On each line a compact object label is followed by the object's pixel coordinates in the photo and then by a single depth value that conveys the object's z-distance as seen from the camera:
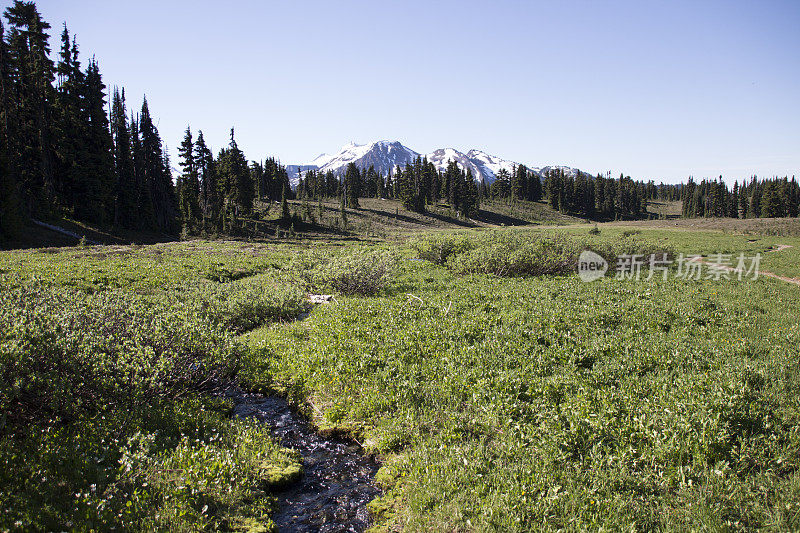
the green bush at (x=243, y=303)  14.93
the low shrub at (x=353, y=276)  19.50
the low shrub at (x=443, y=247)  31.25
